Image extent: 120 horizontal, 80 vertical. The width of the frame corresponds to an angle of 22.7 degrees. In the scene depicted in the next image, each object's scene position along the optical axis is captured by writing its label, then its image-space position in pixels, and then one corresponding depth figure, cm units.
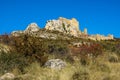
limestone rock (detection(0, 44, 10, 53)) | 1765
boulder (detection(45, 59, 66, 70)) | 1290
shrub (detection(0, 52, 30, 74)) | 1322
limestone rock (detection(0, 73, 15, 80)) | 1109
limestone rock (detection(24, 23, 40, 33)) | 10662
